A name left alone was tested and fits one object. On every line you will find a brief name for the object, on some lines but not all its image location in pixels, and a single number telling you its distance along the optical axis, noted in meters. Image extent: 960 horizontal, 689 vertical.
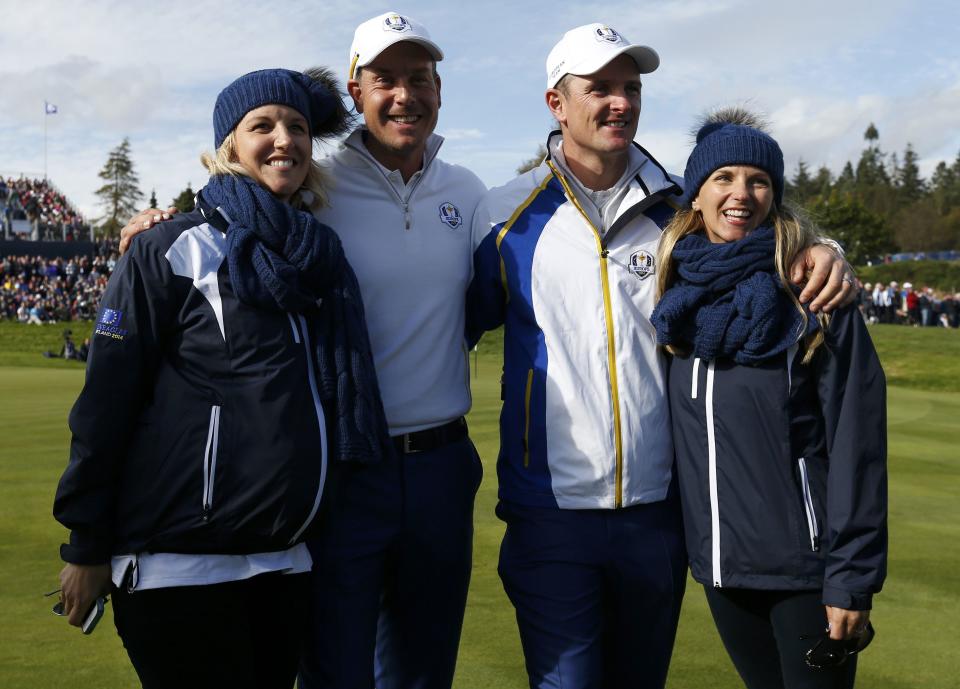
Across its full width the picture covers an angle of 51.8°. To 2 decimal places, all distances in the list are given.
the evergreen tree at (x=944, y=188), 112.69
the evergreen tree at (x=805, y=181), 112.50
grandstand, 38.19
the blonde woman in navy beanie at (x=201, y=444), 2.94
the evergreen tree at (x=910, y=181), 121.44
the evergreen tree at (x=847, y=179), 123.06
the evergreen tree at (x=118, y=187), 85.62
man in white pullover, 3.53
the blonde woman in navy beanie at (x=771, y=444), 3.08
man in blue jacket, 3.57
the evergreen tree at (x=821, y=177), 107.71
